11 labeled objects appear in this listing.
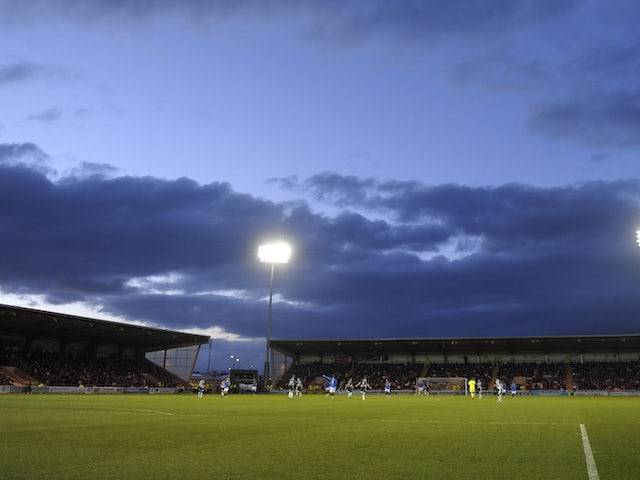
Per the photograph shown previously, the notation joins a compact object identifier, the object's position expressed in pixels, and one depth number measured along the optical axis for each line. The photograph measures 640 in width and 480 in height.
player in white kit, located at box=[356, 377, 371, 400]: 44.22
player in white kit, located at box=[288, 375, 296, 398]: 48.85
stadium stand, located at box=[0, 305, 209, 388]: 59.41
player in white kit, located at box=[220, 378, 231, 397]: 49.67
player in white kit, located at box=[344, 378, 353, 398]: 55.97
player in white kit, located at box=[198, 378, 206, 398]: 47.66
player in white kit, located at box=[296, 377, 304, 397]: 53.24
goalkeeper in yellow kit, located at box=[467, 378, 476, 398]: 48.34
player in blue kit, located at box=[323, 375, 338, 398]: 51.09
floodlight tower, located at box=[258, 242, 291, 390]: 65.25
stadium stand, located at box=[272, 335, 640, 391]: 72.00
